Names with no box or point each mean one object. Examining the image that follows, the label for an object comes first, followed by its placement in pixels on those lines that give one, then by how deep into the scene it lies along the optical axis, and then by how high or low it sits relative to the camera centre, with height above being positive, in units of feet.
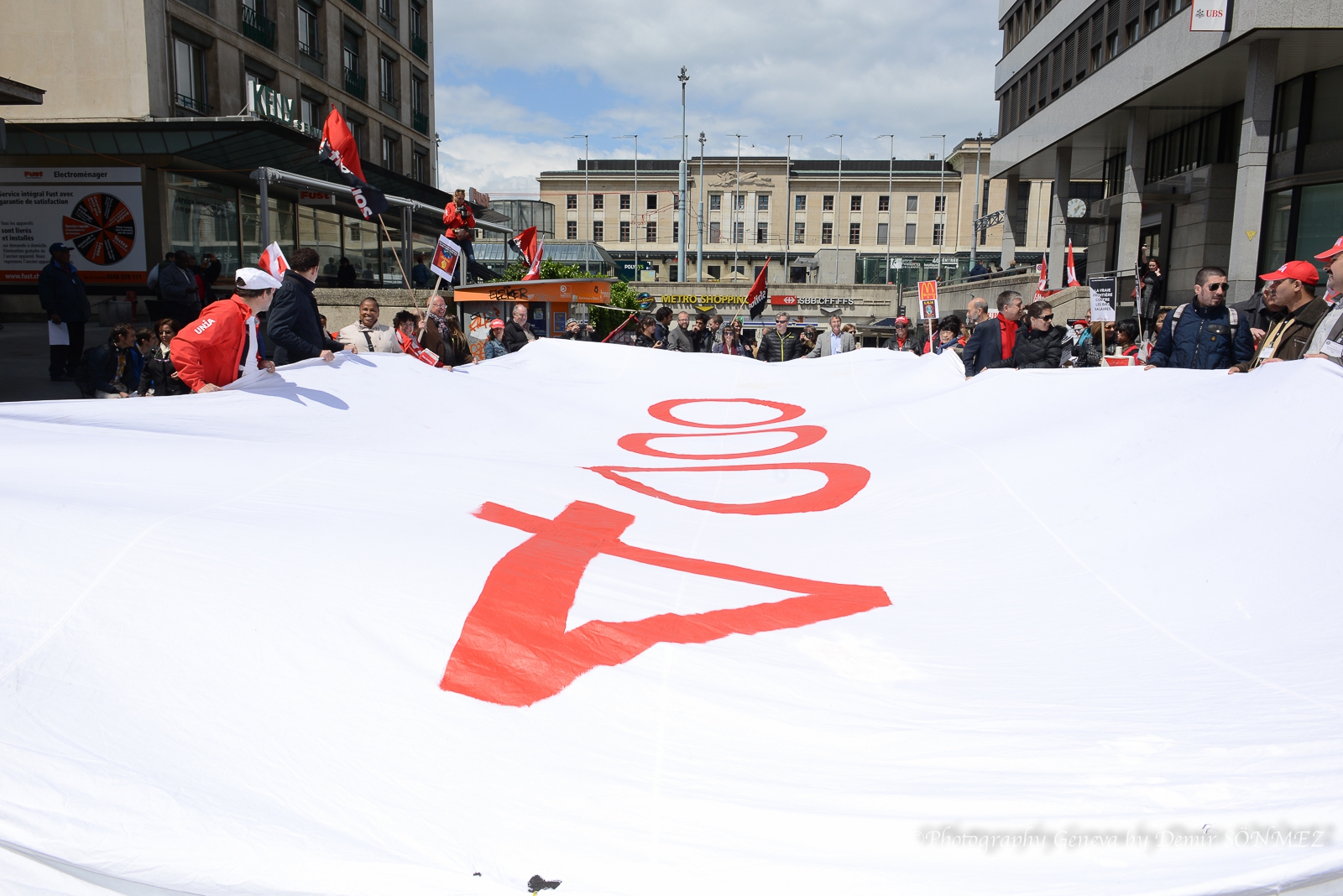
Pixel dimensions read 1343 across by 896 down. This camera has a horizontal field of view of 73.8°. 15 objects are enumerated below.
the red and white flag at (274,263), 21.88 +1.07
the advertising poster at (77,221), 58.34 +5.21
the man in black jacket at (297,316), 20.26 -0.22
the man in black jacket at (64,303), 37.11 -0.11
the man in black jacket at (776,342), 42.60 -1.07
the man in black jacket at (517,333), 33.53 -0.75
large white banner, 6.11 -3.10
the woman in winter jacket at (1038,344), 25.61 -0.48
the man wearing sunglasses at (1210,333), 20.89 -0.03
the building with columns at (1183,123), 58.65 +18.60
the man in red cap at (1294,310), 16.07 +0.43
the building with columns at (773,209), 273.95 +34.51
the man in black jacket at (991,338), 26.37 -0.37
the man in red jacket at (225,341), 15.38 -0.62
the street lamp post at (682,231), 155.02 +14.87
